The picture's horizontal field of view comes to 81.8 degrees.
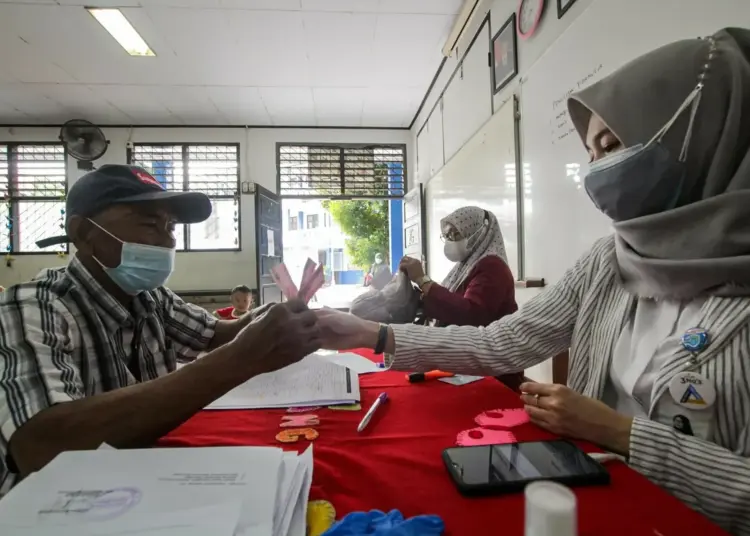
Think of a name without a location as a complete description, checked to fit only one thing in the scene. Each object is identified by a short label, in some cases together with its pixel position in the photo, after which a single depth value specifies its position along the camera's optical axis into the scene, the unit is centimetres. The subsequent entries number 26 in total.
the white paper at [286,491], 47
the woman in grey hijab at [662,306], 71
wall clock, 226
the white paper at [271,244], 555
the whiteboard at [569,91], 133
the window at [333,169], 601
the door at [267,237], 509
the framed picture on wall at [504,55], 259
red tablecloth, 51
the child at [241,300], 403
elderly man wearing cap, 71
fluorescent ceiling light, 328
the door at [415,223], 532
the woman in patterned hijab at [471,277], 199
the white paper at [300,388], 98
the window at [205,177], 579
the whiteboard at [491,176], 265
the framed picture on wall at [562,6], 198
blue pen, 83
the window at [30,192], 563
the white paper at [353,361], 133
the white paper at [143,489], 45
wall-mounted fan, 531
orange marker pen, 118
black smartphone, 57
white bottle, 30
